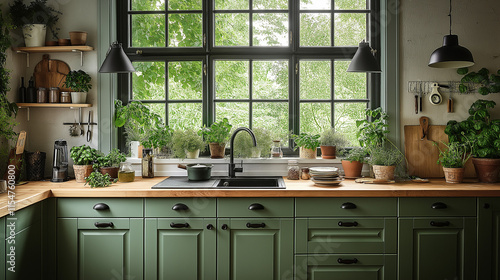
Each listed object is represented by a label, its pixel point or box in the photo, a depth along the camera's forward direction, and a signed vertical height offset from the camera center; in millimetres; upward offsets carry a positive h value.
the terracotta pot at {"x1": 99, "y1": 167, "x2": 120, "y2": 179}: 3354 -288
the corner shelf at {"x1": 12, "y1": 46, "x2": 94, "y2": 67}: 3473 +818
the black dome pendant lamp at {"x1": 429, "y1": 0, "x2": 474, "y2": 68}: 3023 +666
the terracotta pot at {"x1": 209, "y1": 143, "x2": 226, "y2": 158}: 3643 -116
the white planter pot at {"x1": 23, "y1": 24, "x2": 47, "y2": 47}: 3480 +951
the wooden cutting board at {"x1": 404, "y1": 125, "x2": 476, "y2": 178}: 3541 -146
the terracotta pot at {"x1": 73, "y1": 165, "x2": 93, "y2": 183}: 3309 -292
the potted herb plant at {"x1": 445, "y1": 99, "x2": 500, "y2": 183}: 3264 +10
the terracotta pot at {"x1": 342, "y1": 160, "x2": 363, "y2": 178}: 3438 -276
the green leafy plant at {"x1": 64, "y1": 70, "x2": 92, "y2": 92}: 3486 +524
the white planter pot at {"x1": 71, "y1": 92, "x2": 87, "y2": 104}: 3514 +379
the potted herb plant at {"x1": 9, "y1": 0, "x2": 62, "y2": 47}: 3465 +1099
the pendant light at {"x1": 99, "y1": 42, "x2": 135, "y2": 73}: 3148 +629
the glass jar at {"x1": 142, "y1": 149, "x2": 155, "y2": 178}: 3506 -238
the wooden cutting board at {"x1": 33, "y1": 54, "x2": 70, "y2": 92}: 3611 +615
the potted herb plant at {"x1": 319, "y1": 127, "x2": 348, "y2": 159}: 3662 -33
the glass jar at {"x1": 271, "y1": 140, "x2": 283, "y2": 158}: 3671 -119
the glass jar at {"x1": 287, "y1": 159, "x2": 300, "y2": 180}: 3426 -308
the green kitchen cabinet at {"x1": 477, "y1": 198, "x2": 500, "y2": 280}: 2943 -786
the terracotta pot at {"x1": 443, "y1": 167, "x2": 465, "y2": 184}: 3227 -319
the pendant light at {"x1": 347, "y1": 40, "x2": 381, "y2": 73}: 3128 +626
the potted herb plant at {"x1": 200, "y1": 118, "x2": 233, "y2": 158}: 3621 +18
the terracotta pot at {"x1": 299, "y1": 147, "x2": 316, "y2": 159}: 3643 -147
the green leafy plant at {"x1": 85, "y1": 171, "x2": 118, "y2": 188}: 3078 -338
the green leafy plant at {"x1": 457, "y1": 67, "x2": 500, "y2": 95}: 3463 +519
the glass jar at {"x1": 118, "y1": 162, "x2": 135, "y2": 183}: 3293 -308
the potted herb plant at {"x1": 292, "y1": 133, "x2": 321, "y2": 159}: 3617 -61
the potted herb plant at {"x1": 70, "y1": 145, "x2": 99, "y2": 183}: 3316 -191
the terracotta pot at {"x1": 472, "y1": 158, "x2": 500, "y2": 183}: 3244 -271
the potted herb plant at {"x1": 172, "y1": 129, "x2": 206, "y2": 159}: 3588 -56
